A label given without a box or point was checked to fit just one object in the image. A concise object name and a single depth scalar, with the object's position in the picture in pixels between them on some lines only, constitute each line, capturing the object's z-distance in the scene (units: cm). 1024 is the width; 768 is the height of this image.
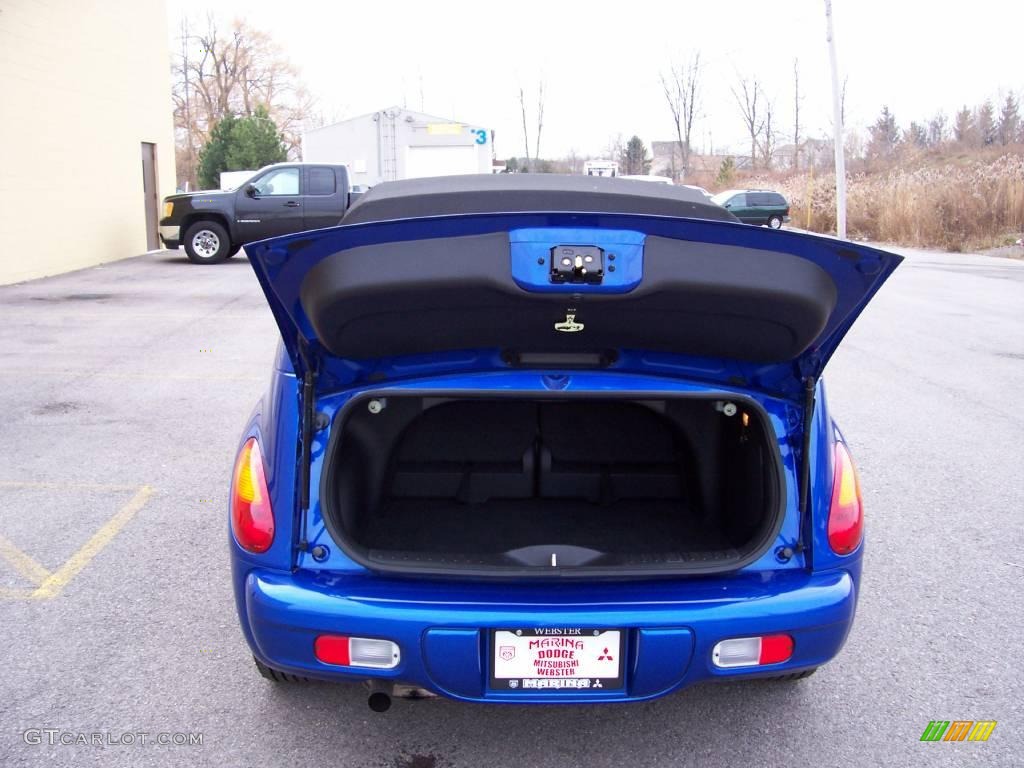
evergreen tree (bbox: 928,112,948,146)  6253
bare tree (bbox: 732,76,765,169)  6134
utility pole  2739
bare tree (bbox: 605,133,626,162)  7138
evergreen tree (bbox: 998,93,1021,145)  5497
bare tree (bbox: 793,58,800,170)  5853
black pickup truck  1777
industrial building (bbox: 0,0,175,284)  1439
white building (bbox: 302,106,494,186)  3459
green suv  3222
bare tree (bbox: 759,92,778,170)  6101
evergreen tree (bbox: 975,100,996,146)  5792
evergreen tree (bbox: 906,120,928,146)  6124
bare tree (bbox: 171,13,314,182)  6109
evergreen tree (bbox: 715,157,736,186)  5269
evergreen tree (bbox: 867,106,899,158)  5861
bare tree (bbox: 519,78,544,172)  6309
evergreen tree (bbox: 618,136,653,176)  7031
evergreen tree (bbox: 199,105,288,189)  3719
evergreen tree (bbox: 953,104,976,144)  5927
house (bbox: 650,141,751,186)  5950
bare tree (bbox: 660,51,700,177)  6378
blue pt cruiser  219
